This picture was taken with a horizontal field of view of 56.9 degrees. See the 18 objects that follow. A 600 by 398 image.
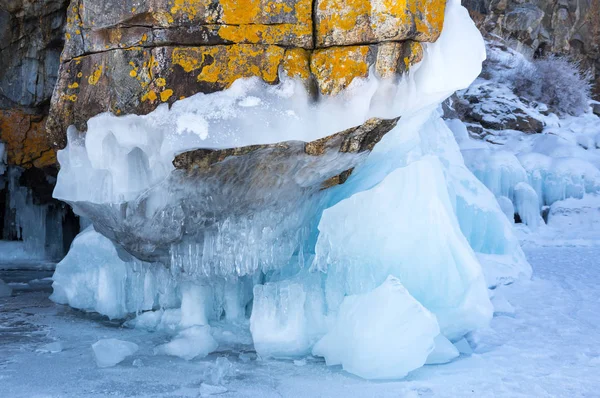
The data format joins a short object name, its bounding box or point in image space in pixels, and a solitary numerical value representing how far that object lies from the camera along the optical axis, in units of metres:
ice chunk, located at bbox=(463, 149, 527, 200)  10.59
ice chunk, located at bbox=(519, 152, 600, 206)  11.02
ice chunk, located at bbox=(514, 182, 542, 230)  10.51
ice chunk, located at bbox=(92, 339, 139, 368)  3.25
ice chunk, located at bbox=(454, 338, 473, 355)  3.49
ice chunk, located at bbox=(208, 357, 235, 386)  2.93
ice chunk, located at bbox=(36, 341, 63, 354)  3.56
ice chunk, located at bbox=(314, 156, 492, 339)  3.69
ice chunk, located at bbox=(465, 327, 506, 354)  3.55
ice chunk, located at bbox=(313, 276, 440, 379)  3.02
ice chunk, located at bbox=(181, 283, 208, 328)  4.11
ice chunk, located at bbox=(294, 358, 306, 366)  3.29
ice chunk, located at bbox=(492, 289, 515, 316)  4.44
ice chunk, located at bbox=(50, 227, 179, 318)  4.54
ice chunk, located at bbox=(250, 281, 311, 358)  3.47
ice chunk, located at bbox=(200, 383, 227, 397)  2.75
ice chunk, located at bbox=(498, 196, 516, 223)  10.24
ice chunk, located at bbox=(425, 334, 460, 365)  3.31
